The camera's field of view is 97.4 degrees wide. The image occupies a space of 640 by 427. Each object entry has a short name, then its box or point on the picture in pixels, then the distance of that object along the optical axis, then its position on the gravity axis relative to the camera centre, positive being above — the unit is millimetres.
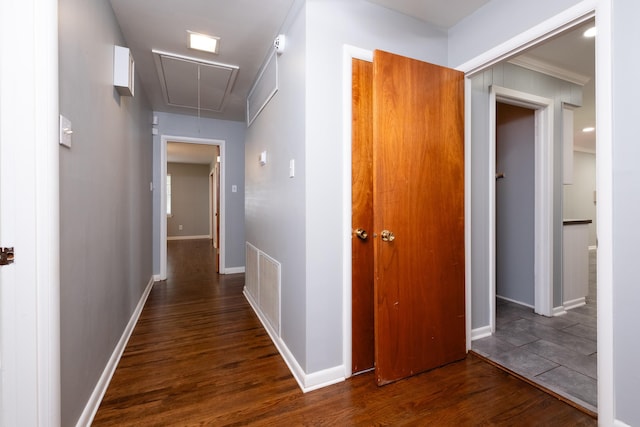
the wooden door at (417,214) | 1666 -13
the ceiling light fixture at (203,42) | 2209 +1391
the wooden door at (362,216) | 1770 -24
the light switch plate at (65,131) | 1129 +337
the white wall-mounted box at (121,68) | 1896 +987
